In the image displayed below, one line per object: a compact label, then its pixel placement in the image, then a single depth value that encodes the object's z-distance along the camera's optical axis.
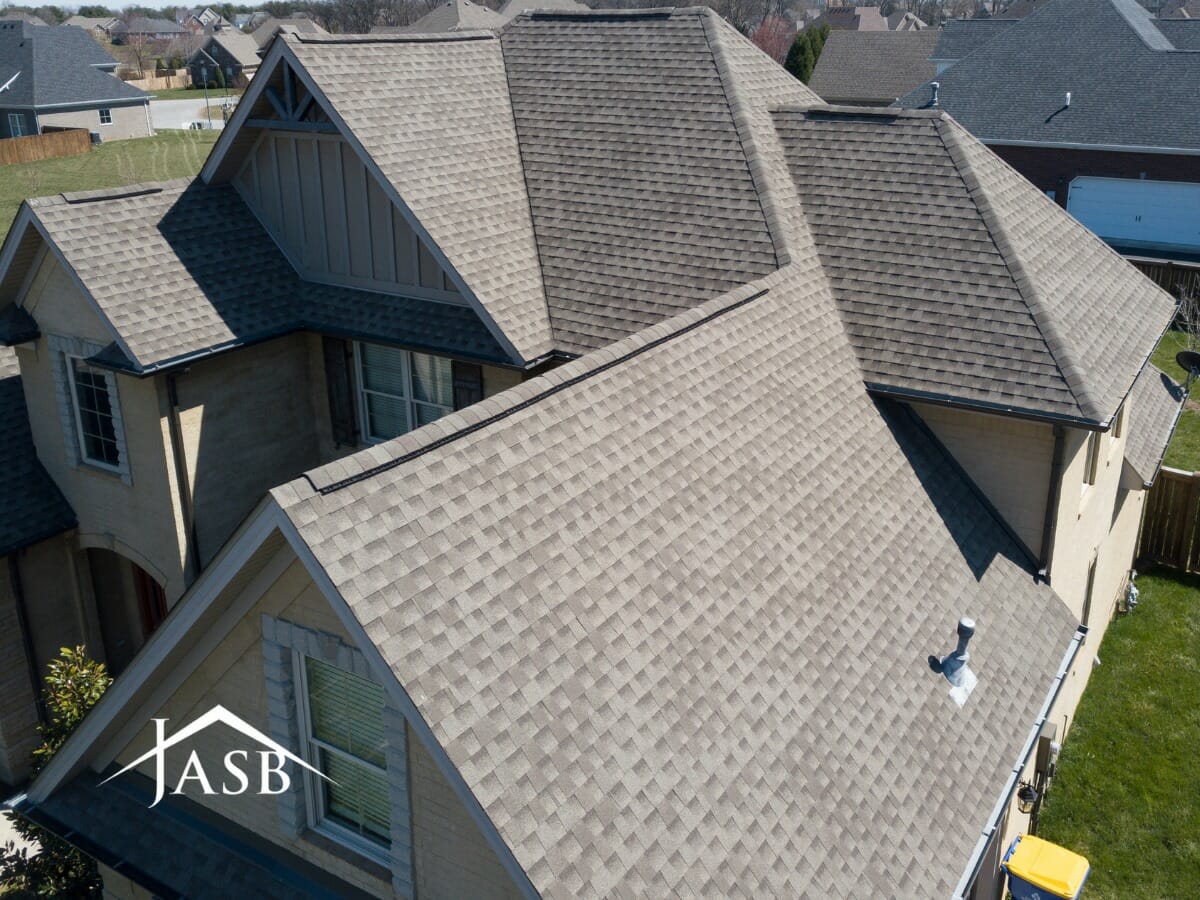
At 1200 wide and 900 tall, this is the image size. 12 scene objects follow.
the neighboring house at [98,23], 166.25
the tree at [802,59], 69.19
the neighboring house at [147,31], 152.38
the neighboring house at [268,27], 93.19
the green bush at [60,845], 10.73
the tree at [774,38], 96.19
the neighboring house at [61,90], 60.62
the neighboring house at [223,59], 101.00
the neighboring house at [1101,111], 37.22
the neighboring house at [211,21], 133.50
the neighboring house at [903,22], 112.50
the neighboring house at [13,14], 158.12
